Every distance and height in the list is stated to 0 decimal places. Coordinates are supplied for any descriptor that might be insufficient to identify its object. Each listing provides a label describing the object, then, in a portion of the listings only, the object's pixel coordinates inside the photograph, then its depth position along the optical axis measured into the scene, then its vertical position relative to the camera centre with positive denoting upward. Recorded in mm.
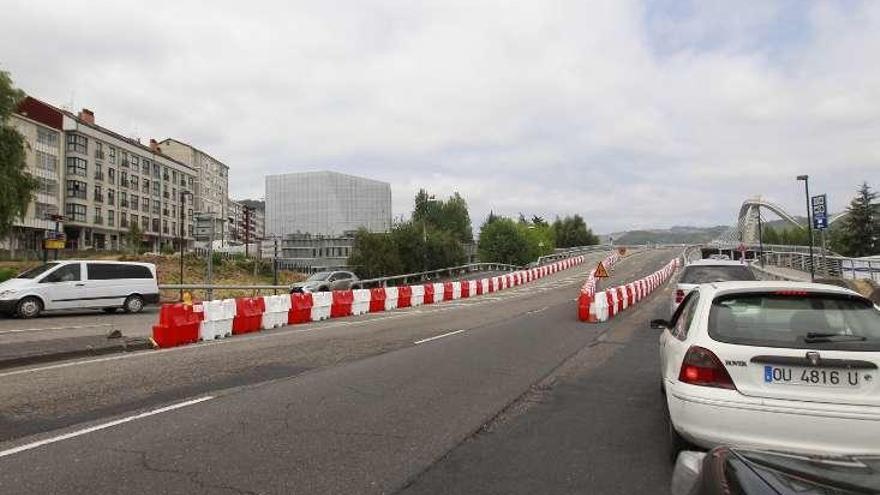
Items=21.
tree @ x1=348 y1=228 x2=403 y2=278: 58781 +953
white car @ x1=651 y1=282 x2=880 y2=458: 4492 -824
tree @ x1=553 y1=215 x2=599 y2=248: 164250 +7410
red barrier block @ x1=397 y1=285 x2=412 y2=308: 26406 -1197
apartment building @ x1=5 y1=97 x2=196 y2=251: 75562 +12006
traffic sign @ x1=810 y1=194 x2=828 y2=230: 24578 +1681
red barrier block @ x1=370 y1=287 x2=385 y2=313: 24094 -1202
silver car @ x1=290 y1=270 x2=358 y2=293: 33312 -710
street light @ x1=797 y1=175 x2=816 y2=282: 36700 +4186
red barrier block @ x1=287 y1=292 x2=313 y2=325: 18547 -1113
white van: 20875 -431
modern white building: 111250 +10919
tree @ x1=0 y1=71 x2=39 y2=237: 31969 +5261
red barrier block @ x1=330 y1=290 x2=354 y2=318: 21172 -1141
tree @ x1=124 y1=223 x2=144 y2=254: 74800 +4074
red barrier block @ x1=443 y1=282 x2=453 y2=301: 31259 -1211
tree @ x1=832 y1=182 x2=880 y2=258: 64438 +2854
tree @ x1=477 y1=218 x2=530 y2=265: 90762 +2703
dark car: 2277 -783
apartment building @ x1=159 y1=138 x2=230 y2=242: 118875 +18841
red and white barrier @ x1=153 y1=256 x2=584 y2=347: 13438 -1109
